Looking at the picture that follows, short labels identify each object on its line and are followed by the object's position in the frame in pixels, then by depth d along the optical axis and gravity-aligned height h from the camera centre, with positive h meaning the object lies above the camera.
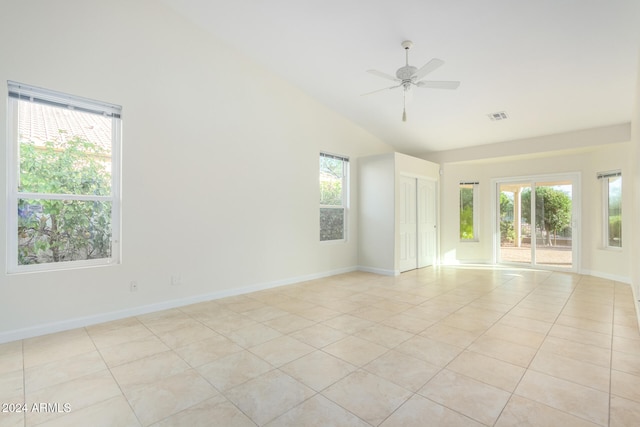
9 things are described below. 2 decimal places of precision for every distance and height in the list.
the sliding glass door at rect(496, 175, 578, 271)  6.29 -0.13
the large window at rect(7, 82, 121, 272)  3.01 +0.39
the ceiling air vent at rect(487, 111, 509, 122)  5.14 +1.71
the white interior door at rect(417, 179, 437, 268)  6.73 -0.13
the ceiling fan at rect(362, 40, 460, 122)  3.37 +1.59
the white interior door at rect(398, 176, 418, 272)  6.24 -0.18
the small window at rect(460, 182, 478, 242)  7.36 +0.10
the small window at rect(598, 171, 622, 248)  5.46 +0.15
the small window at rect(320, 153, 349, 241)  5.89 +0.41
